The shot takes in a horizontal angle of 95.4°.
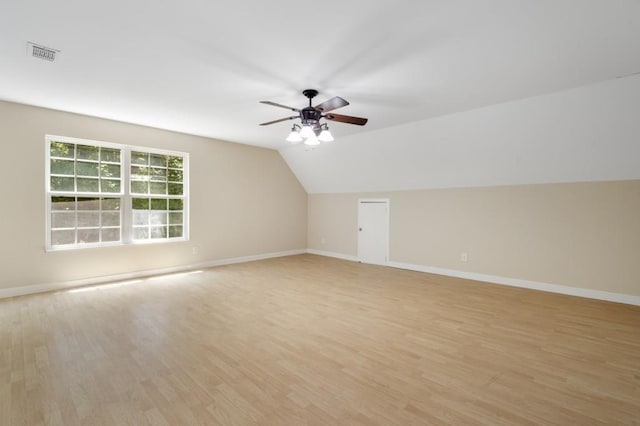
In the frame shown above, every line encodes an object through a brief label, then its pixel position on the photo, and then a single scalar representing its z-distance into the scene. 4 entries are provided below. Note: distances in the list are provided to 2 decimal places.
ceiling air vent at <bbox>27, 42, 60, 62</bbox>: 2.58
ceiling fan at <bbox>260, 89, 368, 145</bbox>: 3.23
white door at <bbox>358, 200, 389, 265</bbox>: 6.38
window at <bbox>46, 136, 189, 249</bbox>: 4.48
